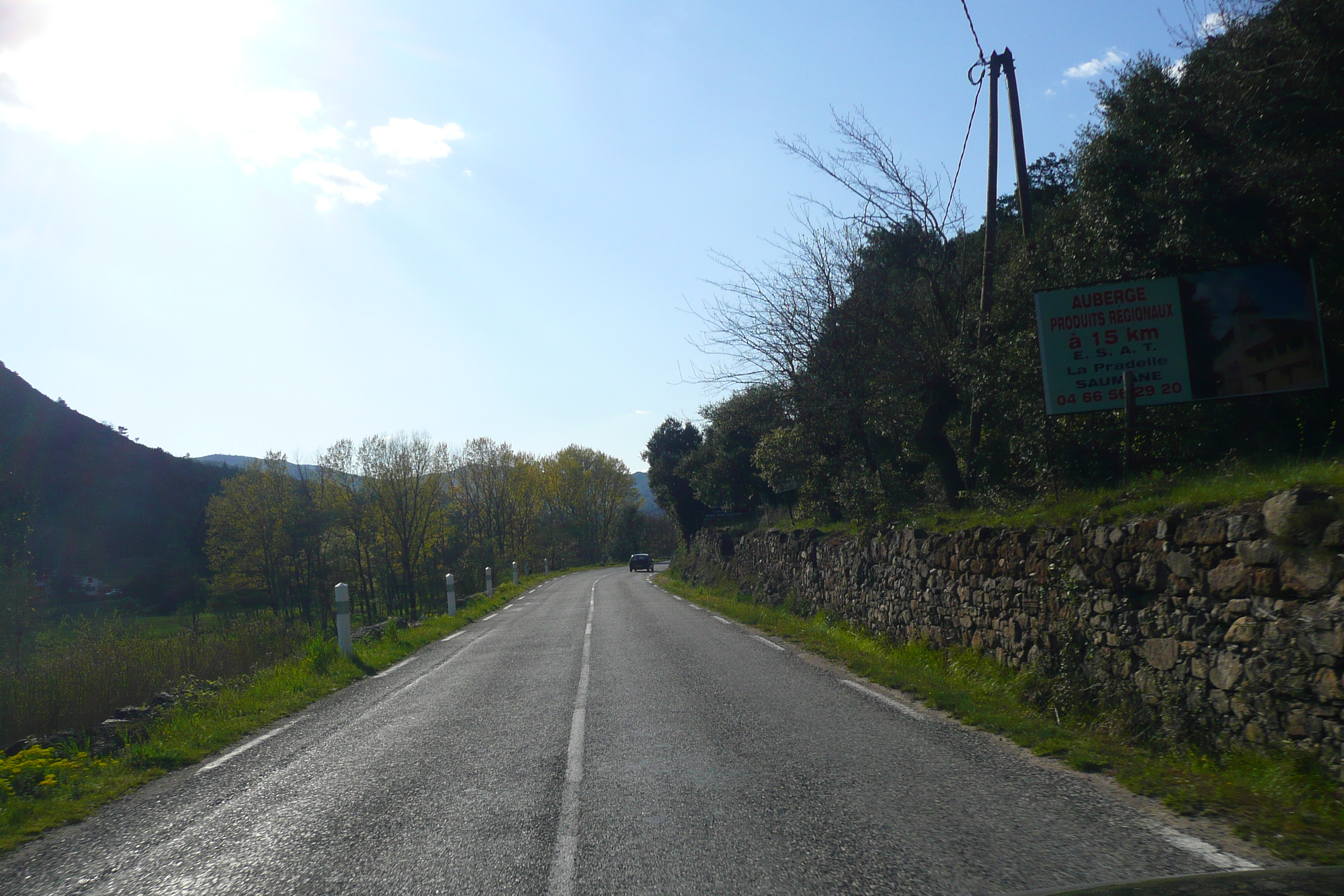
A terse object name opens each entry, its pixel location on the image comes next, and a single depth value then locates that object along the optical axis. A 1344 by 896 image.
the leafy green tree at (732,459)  19.48
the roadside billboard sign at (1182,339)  8.01
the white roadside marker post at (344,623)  12.27
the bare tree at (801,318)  16.11
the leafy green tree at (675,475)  47.84
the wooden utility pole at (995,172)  11.47
